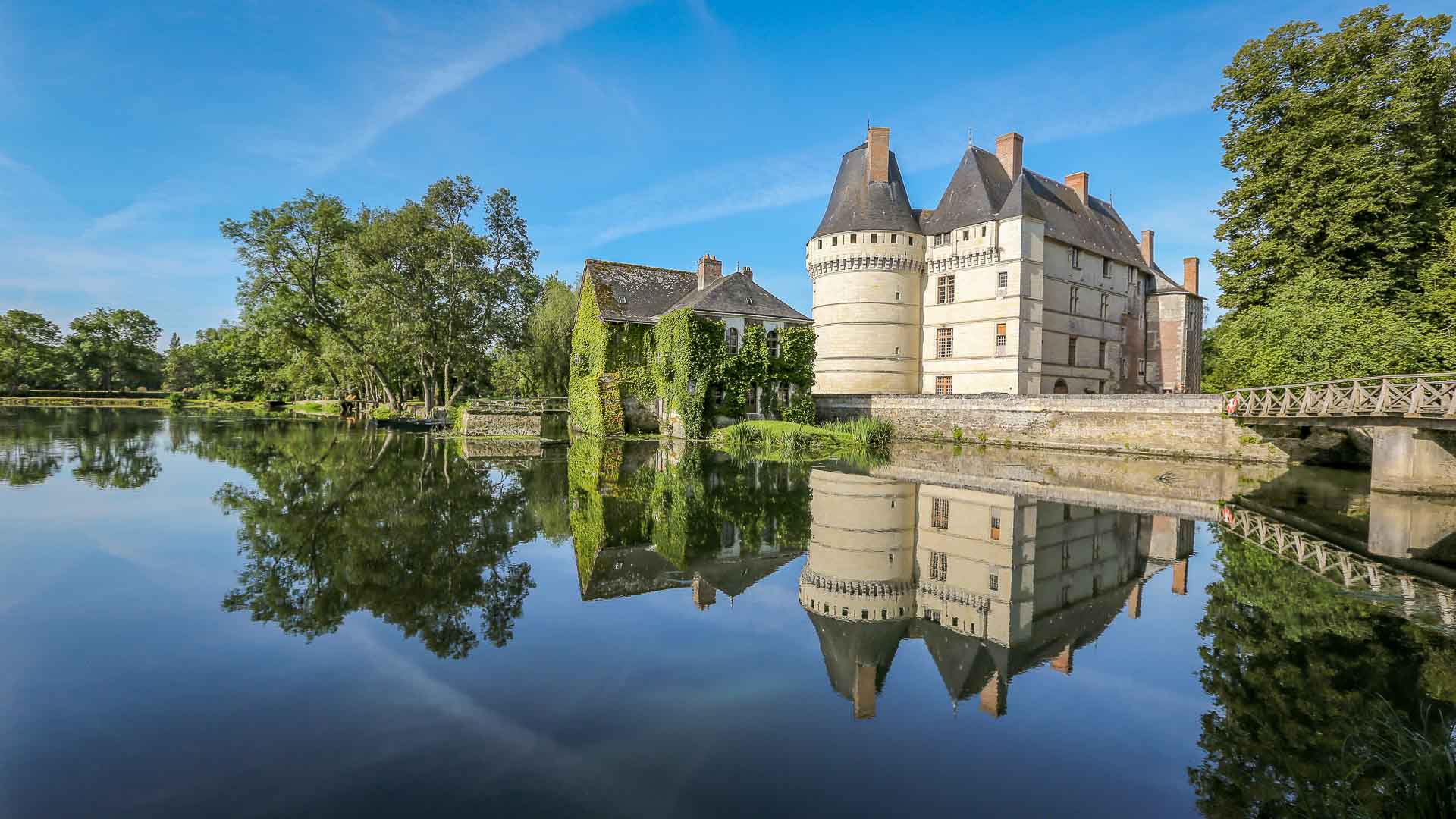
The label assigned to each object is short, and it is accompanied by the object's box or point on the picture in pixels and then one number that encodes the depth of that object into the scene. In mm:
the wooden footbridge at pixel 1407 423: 12766
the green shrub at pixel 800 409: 25969
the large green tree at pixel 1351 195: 18234
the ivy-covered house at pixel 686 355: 24703
